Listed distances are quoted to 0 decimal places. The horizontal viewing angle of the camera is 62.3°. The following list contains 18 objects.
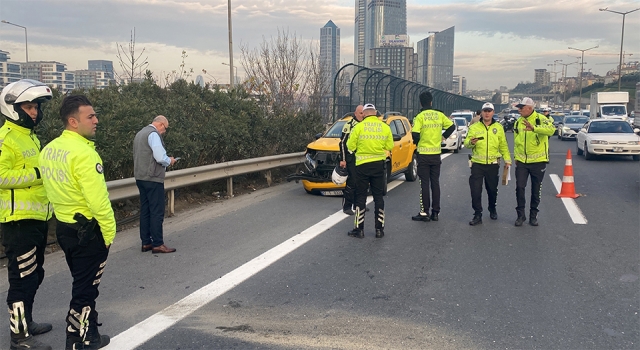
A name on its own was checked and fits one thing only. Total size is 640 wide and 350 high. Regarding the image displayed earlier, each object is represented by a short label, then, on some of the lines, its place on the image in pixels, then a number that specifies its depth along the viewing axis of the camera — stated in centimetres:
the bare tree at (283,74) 2314
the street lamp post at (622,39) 5031
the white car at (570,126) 3066
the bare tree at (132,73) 1744
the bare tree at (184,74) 1844
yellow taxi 1130
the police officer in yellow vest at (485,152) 854
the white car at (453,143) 2255
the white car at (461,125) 2546
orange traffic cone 1105
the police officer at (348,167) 916
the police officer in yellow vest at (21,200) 402
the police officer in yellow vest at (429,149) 881
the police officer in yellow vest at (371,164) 769
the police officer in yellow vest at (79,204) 374
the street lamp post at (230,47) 2288
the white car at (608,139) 1800
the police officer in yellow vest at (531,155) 841
